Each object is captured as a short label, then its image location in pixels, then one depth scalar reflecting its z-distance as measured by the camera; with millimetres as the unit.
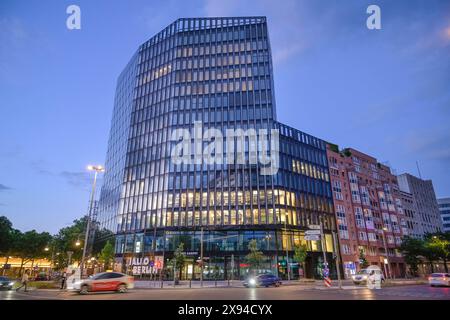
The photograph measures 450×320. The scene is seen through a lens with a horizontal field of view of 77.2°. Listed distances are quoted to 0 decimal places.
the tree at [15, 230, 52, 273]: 78375
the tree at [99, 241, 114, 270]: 63812
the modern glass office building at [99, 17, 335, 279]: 57344
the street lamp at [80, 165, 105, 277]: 31698
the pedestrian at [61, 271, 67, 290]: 27409
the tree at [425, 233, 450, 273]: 63656
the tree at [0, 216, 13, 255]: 71688
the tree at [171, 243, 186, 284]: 46438
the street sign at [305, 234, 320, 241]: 28634
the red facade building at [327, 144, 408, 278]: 68688
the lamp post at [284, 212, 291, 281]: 52156
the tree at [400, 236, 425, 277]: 67625
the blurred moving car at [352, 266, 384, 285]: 35969
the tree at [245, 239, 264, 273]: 50406
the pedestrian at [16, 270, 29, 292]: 26869
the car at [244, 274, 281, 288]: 32934
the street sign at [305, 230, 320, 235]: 28612
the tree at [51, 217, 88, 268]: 77094
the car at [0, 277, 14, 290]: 29781
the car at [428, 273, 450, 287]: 30625
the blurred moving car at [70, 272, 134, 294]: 21750
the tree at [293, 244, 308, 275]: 52875
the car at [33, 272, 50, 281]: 53519
